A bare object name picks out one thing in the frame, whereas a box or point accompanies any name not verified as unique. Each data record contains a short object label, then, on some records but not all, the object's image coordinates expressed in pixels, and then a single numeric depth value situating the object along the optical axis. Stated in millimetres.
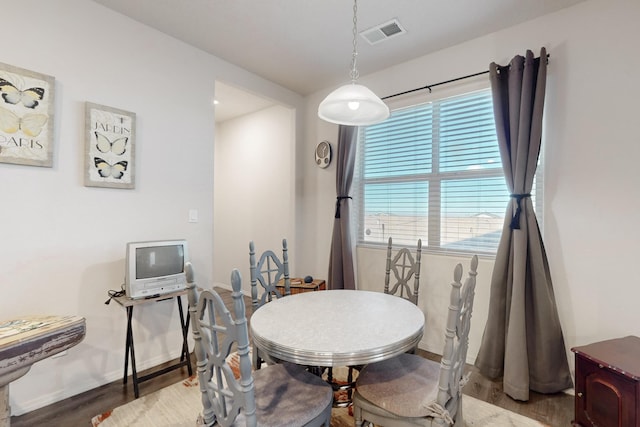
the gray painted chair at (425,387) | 1263
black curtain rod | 2606
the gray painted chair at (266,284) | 2112
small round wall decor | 3670
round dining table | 1303
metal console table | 2125
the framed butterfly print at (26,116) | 1858
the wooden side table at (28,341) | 1398
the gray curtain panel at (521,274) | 2154
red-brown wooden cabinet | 1515
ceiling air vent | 2434
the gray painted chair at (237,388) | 1094
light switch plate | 2846
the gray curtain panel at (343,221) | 3320
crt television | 2158
